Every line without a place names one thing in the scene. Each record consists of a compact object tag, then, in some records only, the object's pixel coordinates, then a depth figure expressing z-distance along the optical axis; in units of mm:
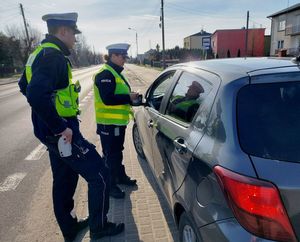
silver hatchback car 1218
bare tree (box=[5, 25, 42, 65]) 38099
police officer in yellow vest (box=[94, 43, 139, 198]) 2761
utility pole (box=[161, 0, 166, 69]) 21645
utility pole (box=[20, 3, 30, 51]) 36693
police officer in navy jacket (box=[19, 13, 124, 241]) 1832
